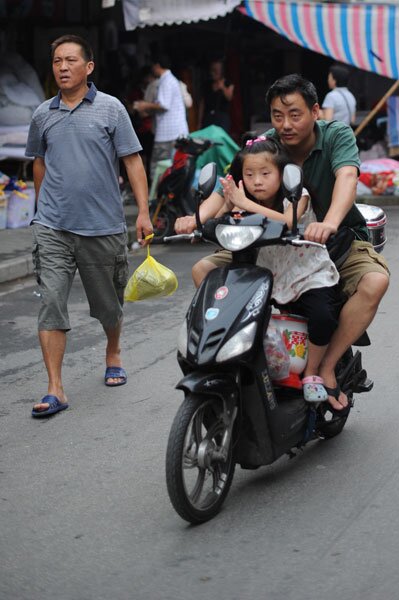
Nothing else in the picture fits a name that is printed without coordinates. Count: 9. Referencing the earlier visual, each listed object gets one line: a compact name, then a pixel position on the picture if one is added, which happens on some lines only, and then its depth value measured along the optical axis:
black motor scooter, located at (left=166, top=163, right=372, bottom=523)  4.21
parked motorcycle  11.98
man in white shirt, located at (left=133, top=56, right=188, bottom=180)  13.44
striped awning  14.42
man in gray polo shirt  6.03
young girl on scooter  4.64
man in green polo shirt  4.79
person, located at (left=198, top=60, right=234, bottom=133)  15.66
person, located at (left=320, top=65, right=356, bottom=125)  14.09
